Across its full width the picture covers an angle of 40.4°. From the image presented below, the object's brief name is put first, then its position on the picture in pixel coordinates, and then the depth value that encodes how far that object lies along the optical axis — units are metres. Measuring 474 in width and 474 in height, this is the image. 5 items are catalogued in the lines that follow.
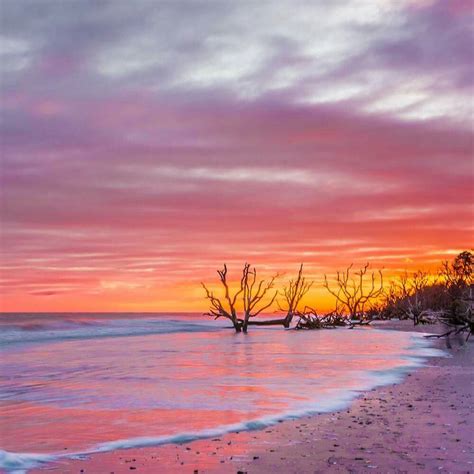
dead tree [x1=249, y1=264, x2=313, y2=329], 52.00
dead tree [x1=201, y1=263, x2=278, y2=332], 46.72
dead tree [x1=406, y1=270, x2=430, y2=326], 55.06
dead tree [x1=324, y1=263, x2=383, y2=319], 65.38
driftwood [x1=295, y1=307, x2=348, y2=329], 50.00
